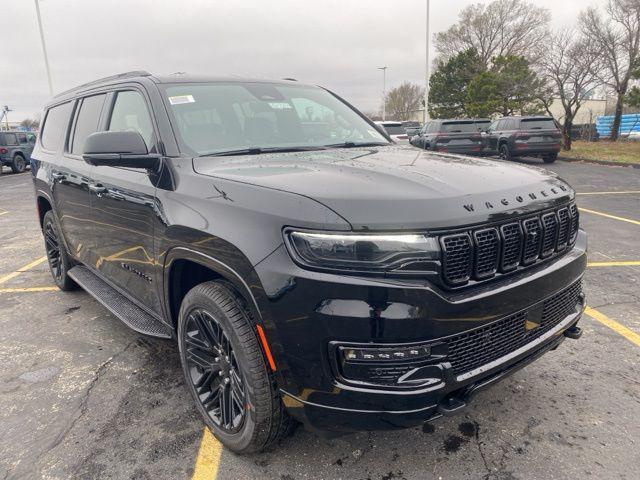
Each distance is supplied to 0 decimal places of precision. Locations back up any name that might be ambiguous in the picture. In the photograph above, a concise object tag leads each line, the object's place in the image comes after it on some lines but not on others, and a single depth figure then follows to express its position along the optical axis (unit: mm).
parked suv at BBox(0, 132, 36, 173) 20891
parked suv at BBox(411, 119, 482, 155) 16578
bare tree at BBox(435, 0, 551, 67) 37625
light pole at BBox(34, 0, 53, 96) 27347
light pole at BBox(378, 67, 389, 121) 62525
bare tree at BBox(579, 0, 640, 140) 22219
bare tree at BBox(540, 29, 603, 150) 21719
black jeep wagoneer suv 1835
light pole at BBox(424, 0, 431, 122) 30142
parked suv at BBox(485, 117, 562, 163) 16453
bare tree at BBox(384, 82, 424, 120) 68562
